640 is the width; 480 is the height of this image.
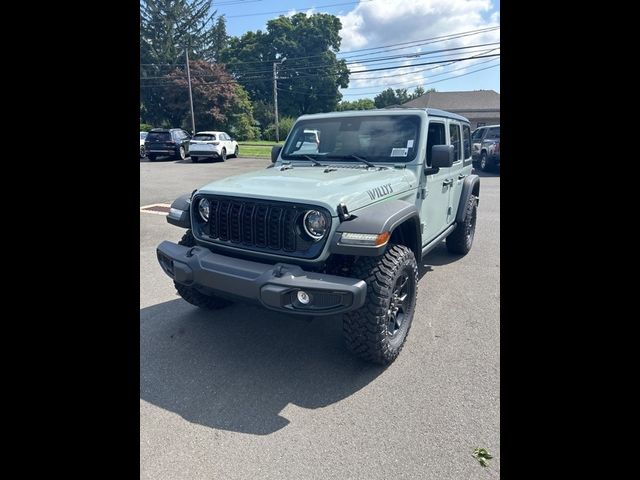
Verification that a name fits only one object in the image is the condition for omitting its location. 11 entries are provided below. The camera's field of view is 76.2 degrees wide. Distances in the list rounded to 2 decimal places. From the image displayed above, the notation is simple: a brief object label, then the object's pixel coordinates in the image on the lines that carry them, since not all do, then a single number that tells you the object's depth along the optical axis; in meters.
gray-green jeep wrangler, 2.67
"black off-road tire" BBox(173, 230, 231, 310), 3.57
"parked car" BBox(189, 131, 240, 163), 21.19
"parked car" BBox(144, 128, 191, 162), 21.55
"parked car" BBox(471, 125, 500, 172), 16.01
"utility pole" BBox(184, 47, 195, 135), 33.97
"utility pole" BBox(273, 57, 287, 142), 39.47
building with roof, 42.34
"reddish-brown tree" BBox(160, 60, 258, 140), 38.03
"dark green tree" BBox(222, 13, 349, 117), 63.22
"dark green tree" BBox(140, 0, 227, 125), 45.25
